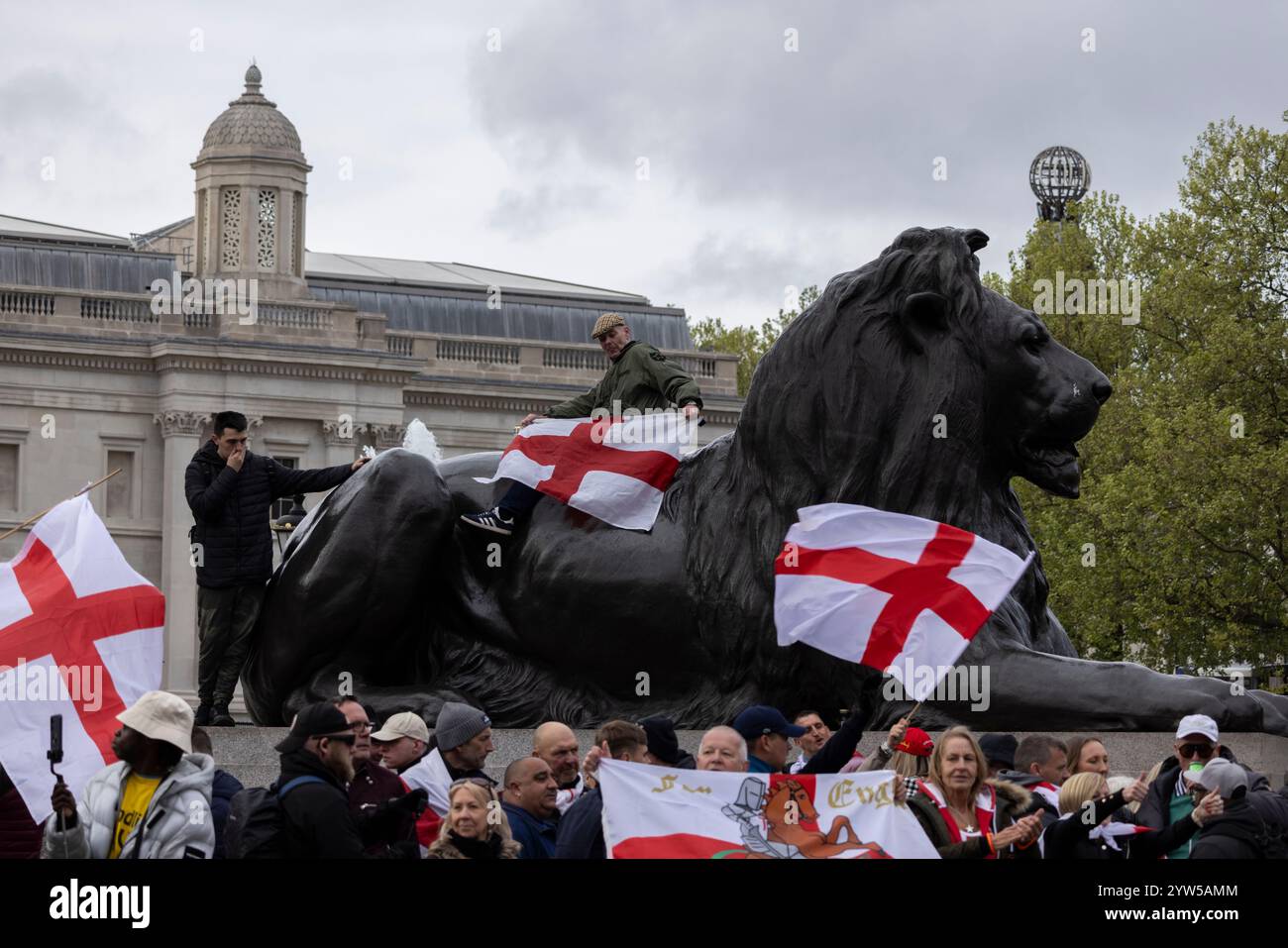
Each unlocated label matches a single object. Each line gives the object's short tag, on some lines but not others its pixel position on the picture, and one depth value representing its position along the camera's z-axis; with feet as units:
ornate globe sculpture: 207.00
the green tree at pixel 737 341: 274.79
